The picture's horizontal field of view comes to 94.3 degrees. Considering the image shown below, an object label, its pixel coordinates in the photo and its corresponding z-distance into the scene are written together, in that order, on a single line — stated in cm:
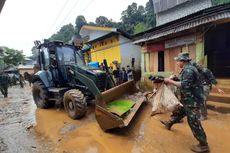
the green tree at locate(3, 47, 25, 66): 1774
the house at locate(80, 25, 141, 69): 847
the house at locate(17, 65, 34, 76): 2325
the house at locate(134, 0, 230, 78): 424
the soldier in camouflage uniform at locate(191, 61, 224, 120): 303
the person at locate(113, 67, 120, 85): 704
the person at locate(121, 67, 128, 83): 673
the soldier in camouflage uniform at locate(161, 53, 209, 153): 208
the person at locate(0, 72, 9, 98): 751
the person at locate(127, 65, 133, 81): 676
